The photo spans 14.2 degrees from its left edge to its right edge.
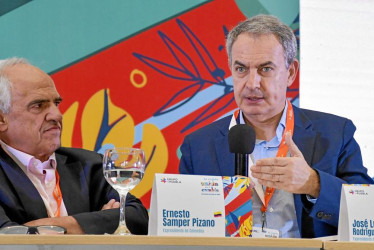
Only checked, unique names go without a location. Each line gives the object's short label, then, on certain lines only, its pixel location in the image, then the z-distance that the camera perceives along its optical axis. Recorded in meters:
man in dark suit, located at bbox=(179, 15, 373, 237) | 2.58
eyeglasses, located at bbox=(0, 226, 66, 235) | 2.15
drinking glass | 2.27
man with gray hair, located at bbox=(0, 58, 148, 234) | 2.60
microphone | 2.32
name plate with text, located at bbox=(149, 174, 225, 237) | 2.19
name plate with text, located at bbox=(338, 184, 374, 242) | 2.22
